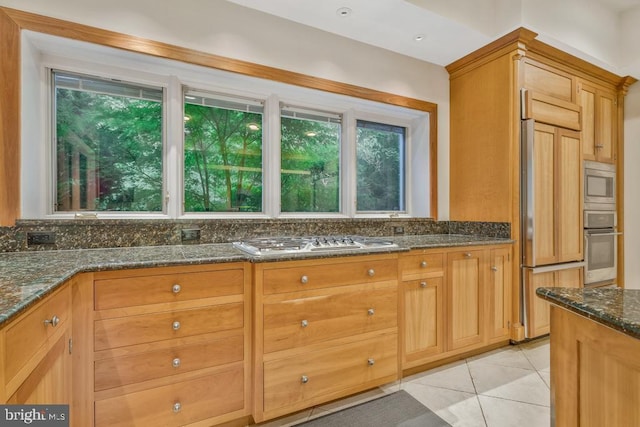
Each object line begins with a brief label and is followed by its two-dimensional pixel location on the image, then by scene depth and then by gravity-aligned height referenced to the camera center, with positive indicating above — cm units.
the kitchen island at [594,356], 71 -37
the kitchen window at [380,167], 288 +45
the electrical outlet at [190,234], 204 -14
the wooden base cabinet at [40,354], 81 -43
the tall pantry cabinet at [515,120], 252 +82
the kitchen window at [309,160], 256 +46
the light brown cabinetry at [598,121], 298 +93
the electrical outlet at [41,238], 170 -14
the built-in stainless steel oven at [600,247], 291 -33
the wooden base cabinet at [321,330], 161 -66
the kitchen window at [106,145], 192 +45
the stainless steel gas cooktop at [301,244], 172 -19
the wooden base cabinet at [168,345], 135 -61
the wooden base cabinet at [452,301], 212 -65
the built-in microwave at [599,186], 294 +27
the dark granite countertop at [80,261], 94 -23
